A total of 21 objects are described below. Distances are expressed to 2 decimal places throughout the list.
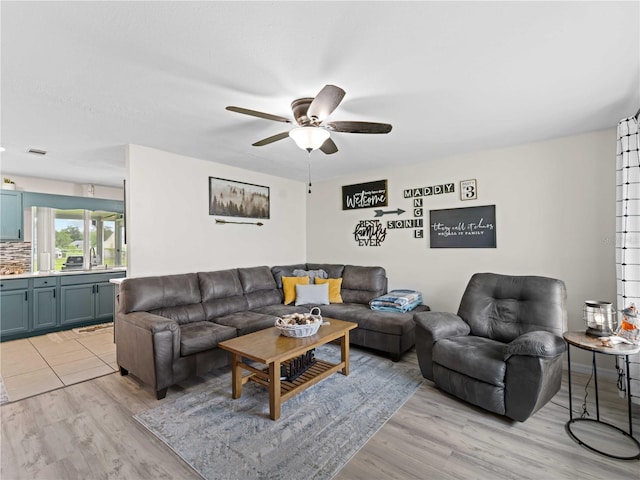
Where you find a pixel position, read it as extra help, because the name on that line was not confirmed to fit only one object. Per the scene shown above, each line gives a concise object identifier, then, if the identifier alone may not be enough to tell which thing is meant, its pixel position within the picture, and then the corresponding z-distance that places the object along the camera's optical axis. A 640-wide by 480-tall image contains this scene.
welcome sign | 4.59
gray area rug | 1.84
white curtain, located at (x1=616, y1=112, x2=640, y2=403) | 2.38
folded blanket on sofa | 3.78
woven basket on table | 2.66
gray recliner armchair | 2.14
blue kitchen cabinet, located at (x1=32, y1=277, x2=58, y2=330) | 4.42
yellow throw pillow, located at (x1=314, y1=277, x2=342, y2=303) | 4.41
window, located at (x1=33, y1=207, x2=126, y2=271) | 4.99
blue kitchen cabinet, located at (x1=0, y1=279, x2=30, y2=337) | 4.15
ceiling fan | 2.09
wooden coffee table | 2.29
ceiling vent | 3.50
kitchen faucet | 5.43
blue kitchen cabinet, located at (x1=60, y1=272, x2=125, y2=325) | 4.70
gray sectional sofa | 2.66
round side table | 1.91
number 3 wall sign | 3.77
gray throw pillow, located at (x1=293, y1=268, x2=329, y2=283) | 4.68
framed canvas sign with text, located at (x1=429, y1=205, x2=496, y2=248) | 3.67
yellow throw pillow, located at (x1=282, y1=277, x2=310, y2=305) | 4.39
